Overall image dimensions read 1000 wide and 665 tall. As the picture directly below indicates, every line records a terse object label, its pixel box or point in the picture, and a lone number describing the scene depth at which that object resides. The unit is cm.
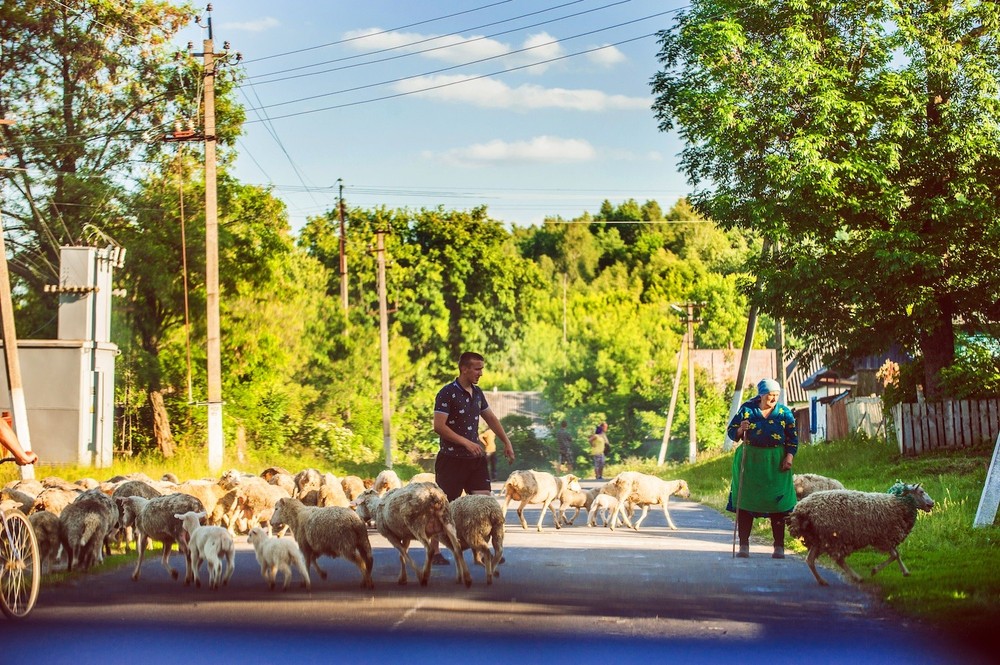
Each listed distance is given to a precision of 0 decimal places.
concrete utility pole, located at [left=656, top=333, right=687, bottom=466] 6044
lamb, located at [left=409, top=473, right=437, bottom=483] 2125
